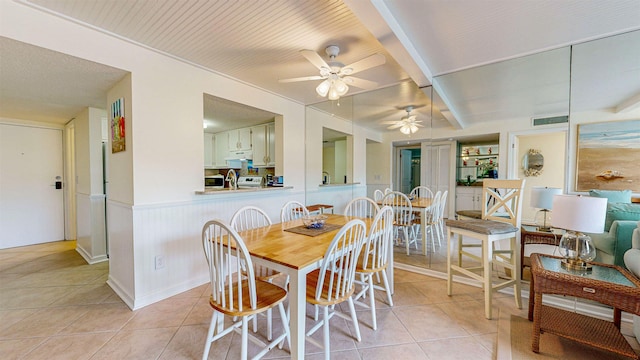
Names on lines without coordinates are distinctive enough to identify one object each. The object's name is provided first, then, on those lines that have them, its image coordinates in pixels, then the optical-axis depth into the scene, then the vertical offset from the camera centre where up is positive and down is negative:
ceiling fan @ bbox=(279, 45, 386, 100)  1.95 +0.91
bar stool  2.00 -0.48
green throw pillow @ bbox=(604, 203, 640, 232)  2.04 -0.33
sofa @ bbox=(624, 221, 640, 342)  1.56 -0.58
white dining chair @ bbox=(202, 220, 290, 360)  1.31 -0.76
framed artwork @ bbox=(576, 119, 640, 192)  2.18 +0.16
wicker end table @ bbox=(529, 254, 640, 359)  1.37 -0.74
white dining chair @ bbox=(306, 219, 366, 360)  1.41 -0.68
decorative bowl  2.12 -0.43
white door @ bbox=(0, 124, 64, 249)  3.76 -0.22
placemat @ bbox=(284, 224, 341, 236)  1.94 -0.48
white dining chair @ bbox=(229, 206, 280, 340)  1.72 -0.80
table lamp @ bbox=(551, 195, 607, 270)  1.50 -0.32
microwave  4.41 -0.15
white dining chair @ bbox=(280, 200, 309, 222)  3.29 -0.56
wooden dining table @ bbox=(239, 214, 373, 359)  1.30 -0.50
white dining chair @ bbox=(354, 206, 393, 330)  1.81 -0.61
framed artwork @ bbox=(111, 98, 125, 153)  2.26 +0.45
